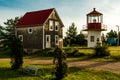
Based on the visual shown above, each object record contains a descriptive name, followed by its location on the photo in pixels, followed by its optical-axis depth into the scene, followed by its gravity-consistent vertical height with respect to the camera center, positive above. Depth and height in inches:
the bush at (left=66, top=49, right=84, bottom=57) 646.5 -67.9
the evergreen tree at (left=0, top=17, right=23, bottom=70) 376.0 -35.4
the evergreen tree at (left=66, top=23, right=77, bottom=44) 1192.0 +79.9
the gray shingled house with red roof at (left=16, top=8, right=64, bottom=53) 814.2 +78.4
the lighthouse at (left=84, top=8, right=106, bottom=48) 782.7 +89.3
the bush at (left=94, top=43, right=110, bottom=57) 599.0 -50.7
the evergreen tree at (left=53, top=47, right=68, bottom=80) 311.3 -61.3
